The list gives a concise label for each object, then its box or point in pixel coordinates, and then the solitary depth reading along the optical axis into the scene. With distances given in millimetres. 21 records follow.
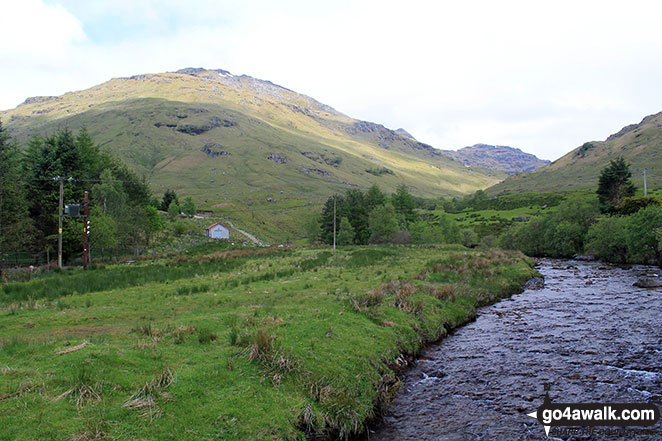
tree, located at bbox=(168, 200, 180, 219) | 113512
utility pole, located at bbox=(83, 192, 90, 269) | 37781
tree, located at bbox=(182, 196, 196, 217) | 133750
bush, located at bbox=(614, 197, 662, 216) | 68312
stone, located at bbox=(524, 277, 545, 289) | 36094
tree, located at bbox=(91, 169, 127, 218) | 56562
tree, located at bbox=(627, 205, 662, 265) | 52062
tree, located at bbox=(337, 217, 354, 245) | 98562
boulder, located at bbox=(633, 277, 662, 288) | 33406
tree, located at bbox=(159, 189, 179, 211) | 134312
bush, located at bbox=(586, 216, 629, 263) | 59312
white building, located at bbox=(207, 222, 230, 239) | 104375
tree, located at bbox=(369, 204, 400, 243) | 95375
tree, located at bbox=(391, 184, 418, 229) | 120538
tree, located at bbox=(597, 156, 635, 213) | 87250
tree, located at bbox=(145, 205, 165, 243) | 71562
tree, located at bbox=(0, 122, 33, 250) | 39000
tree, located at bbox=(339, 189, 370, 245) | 106062
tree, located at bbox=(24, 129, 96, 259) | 49900
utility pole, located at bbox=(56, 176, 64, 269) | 39469
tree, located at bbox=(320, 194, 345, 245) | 102625
